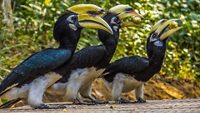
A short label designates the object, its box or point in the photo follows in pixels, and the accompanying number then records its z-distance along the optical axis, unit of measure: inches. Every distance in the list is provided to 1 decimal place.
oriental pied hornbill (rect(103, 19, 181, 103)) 495.2
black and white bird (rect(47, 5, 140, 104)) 464.8
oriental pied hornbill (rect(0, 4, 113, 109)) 417.7
